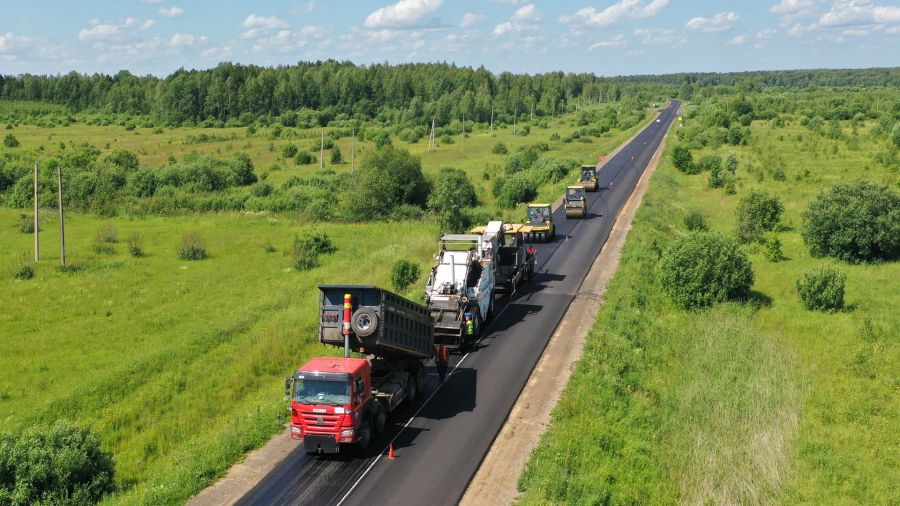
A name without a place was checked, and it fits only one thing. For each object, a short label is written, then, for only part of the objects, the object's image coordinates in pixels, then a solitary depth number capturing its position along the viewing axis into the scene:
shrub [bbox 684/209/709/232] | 57.81
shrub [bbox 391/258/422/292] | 41.62
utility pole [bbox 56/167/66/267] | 50.09
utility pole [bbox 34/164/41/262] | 51.20
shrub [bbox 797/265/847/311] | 35.94
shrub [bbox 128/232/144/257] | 55.59
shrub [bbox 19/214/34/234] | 63.47
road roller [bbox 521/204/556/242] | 52.00
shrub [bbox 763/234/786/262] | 47.41
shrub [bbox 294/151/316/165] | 108.12
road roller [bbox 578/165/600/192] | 73.19
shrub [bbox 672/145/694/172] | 87.69
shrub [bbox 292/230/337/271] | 52.56
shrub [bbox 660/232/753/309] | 37.59
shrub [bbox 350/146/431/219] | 69.31
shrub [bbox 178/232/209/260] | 54.91
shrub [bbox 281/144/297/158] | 114.94
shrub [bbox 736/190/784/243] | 53.22
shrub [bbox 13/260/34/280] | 47.59
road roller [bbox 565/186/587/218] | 60.16
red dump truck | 21.06
